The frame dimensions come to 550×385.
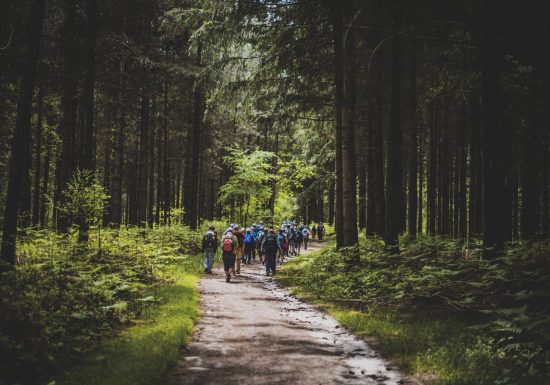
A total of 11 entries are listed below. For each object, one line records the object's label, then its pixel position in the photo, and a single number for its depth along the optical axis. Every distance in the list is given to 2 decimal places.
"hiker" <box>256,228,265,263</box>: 23.86
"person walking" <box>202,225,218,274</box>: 16.50
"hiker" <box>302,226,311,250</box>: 29.60
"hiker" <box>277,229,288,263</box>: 23.55
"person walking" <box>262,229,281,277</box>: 17.61
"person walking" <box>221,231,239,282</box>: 15.18
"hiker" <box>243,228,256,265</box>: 22.39
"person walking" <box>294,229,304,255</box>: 27.46
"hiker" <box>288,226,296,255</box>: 27.20
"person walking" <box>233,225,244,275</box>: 17.72
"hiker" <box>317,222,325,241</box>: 37.22
